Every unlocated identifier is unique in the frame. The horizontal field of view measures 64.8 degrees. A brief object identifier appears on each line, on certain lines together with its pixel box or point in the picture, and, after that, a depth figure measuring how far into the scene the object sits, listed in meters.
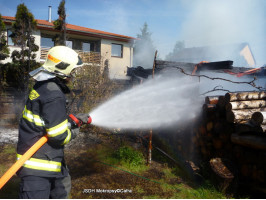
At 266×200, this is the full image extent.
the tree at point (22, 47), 11.04
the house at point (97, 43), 17.95
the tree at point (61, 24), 13.39
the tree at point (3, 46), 11.12
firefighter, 2.43
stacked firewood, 3.75
